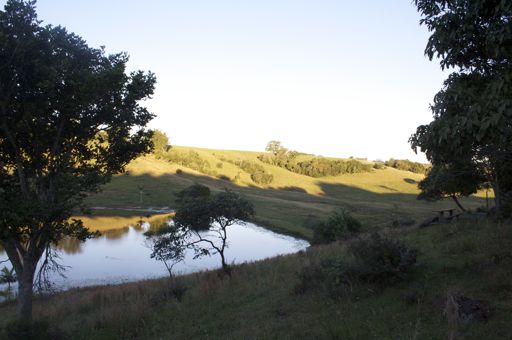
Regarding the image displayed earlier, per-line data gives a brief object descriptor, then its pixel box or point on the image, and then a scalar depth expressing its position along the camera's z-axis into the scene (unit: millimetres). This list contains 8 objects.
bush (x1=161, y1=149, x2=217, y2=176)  158125
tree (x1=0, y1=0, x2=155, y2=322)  13281
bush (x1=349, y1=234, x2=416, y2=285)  12188
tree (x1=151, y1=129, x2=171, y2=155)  160875
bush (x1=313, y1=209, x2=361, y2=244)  44344
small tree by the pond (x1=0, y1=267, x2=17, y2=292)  31720
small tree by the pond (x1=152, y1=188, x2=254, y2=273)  22953
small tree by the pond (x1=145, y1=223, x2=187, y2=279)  23984
